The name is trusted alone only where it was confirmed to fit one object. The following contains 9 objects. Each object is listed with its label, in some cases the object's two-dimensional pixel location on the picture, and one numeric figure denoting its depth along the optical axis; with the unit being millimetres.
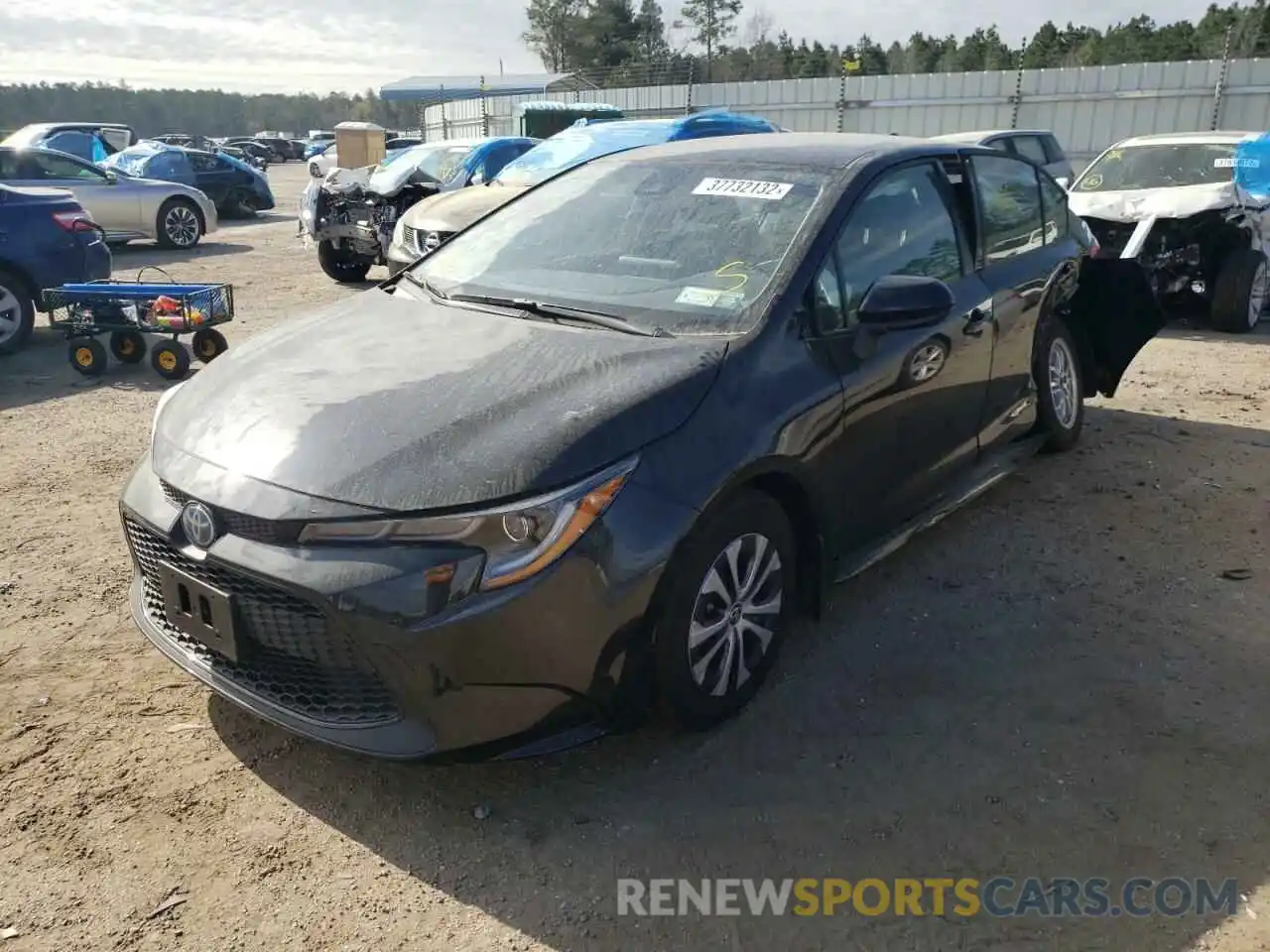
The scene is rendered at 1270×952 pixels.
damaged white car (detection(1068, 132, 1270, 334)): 8469
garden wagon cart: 7078
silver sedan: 12500
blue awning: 54825
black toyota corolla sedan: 2371
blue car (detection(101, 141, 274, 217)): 18062
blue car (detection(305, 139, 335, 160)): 44822
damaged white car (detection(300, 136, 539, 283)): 11391
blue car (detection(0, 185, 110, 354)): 7953
